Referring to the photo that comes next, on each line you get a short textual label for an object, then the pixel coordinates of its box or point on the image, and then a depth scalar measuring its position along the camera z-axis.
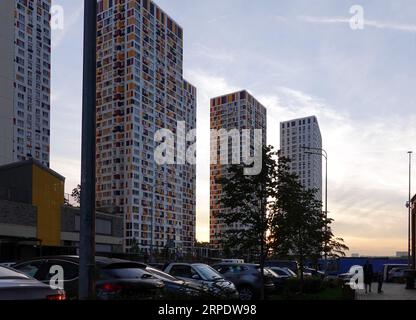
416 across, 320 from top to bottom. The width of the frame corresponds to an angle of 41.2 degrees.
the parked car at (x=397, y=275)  49.29
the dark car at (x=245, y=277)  20.94
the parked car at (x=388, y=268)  53.12
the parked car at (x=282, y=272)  29.42
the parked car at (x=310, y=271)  41.41
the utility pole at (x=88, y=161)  7.07
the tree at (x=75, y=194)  93.57
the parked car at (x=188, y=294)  8.36
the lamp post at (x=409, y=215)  54.33
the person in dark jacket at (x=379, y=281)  29.42
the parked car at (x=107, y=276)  9.84
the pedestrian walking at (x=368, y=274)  29.45
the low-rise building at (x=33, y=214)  42.06
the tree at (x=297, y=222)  19.42
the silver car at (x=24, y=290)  6.45
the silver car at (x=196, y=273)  16.27
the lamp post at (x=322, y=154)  41.46
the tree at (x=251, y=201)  19.39
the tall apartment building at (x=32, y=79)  111.56
